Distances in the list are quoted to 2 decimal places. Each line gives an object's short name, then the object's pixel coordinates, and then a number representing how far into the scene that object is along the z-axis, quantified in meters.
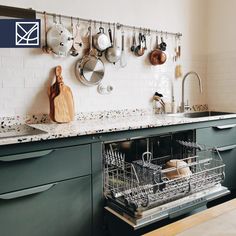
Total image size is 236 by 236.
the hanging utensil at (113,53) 2.23
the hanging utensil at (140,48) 2.40
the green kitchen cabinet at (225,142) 2.20
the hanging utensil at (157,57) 2.50
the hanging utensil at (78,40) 2.07
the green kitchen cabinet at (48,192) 1.36
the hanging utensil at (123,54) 2.34
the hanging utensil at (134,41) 2.41
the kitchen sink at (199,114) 2.71
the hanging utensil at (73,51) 2.05
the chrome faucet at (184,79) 2.74
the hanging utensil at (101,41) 2.13
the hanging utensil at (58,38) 1.92
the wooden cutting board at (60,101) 1.94
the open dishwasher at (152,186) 1.48
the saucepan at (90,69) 2.11
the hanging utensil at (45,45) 1.94
